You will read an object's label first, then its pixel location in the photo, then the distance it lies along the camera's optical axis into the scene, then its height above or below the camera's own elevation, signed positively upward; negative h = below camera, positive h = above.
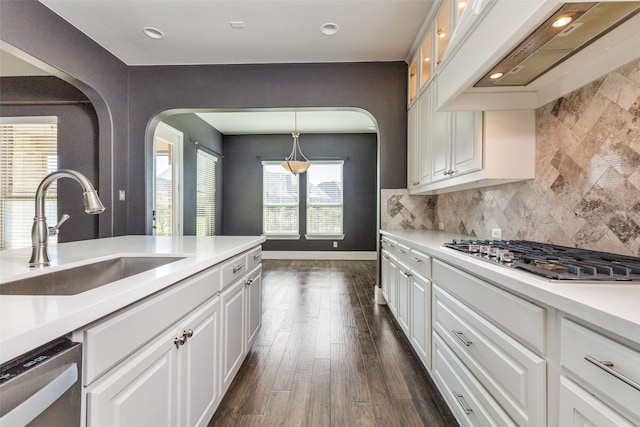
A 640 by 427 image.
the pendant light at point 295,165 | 5.28 +0.83
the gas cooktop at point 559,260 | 0.94 -0.18
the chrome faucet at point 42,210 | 1.20 +0.01
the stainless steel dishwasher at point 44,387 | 0.53 -0.34
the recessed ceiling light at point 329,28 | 2.89 +1.78
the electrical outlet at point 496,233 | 2.26 -0.15
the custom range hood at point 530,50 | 1.01 +0.69
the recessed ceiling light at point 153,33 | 3.03 +1.82
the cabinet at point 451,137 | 1.89 +0.55
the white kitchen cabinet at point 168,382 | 0.81 -0.56
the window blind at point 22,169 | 3.87 +0.56
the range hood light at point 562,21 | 1.02 +0.66
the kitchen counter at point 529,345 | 0.68 -0.41
